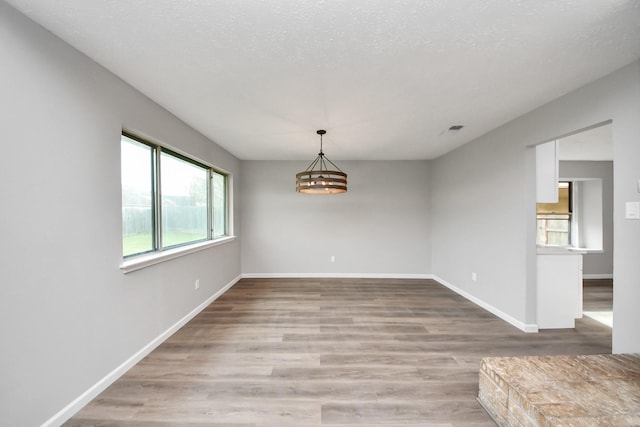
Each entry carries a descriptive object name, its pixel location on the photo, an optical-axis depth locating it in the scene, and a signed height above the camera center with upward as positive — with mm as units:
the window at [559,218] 5988 -170
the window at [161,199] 2525 +164
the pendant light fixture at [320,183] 3302 +357
